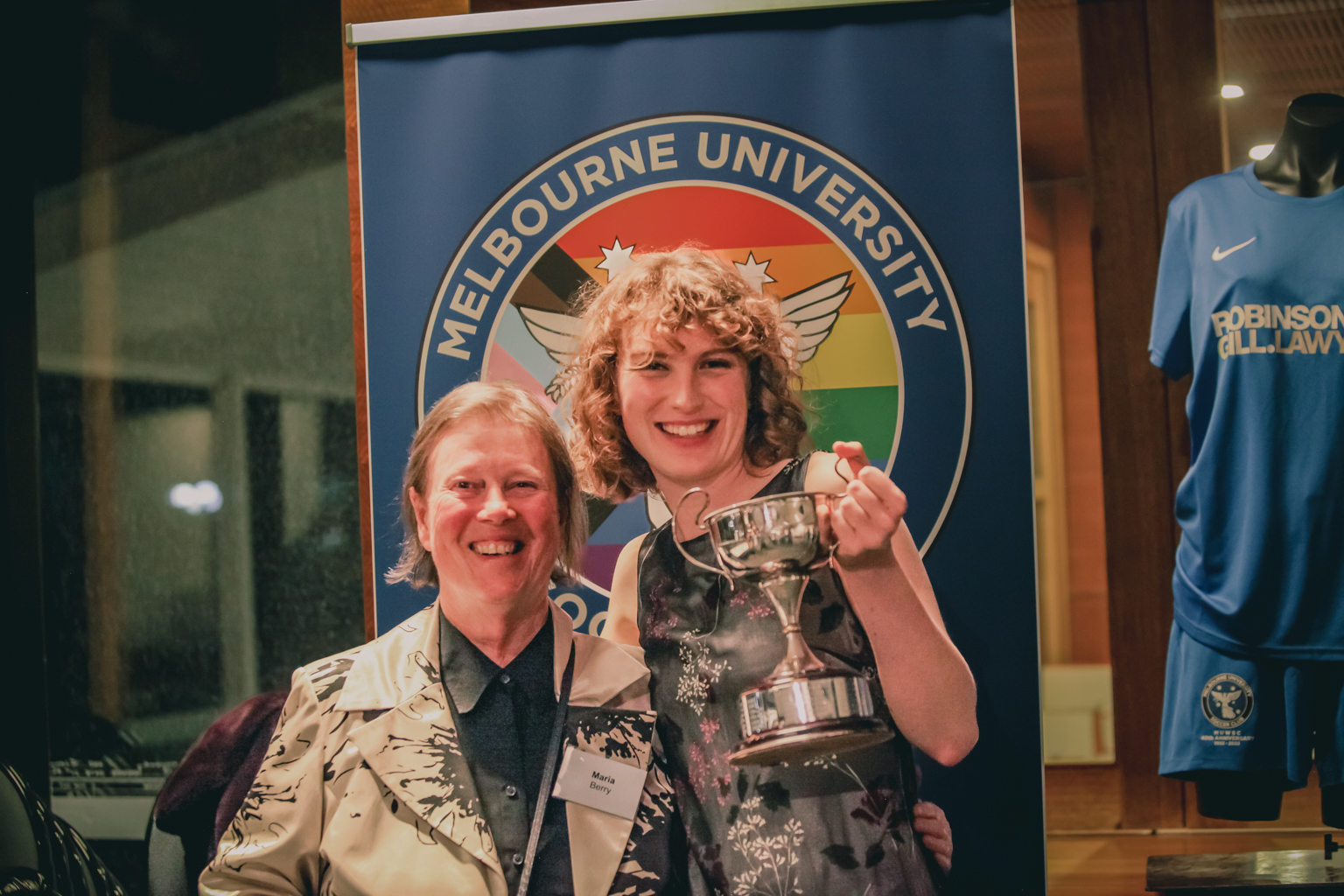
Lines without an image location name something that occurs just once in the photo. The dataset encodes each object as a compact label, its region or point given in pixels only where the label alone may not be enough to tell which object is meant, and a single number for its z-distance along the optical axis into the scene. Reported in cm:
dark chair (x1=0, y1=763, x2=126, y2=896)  212
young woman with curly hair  192
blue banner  220
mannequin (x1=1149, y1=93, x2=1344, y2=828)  217
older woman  180
